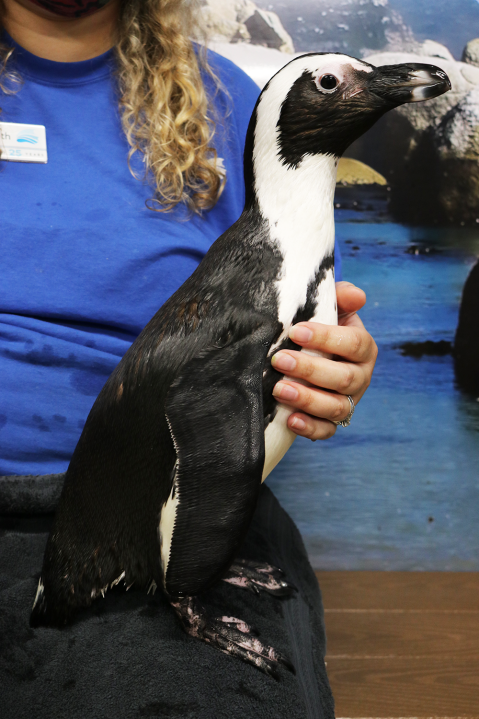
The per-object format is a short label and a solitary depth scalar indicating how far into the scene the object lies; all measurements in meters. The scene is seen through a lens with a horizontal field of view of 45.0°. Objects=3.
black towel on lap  0.53
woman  0.76
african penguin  0.54
